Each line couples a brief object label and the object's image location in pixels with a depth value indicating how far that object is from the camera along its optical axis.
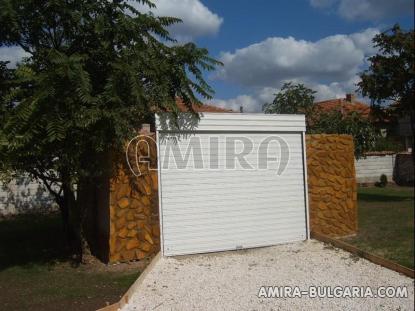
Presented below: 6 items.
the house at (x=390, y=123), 16.83
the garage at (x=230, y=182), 9.55
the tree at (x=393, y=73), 16.69
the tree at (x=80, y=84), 7.45
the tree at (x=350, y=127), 18.12
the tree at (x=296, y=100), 19.59
